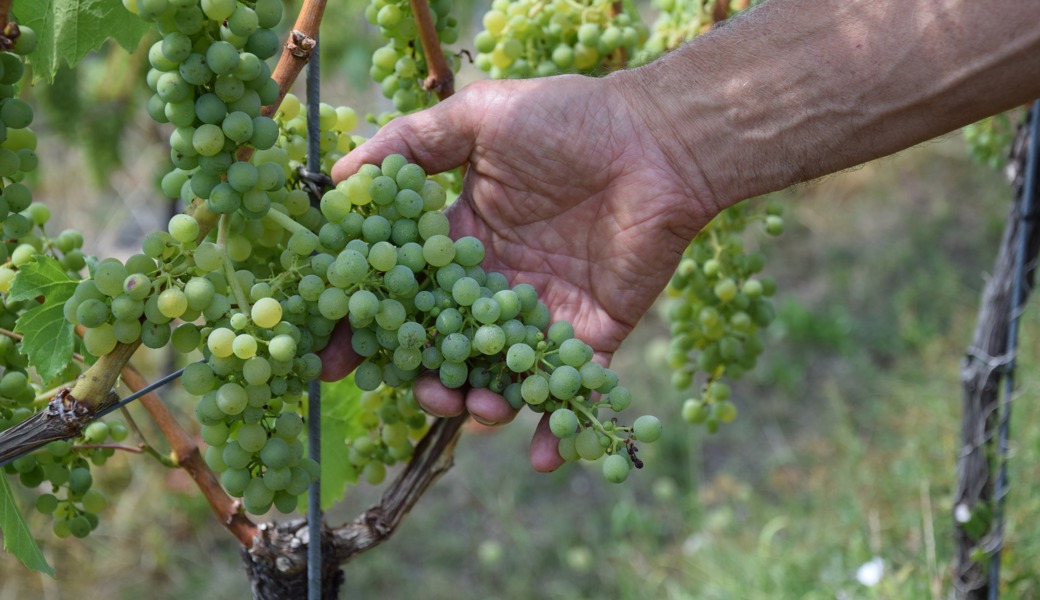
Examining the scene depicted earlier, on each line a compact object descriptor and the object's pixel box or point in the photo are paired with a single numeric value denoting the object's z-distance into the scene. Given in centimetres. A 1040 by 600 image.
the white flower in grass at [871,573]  135
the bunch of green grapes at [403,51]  107
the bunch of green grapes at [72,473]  101
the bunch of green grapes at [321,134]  103
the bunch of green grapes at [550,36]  114
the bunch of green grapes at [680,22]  119
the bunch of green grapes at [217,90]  92
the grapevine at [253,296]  93
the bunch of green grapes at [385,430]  108
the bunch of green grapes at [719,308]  116
